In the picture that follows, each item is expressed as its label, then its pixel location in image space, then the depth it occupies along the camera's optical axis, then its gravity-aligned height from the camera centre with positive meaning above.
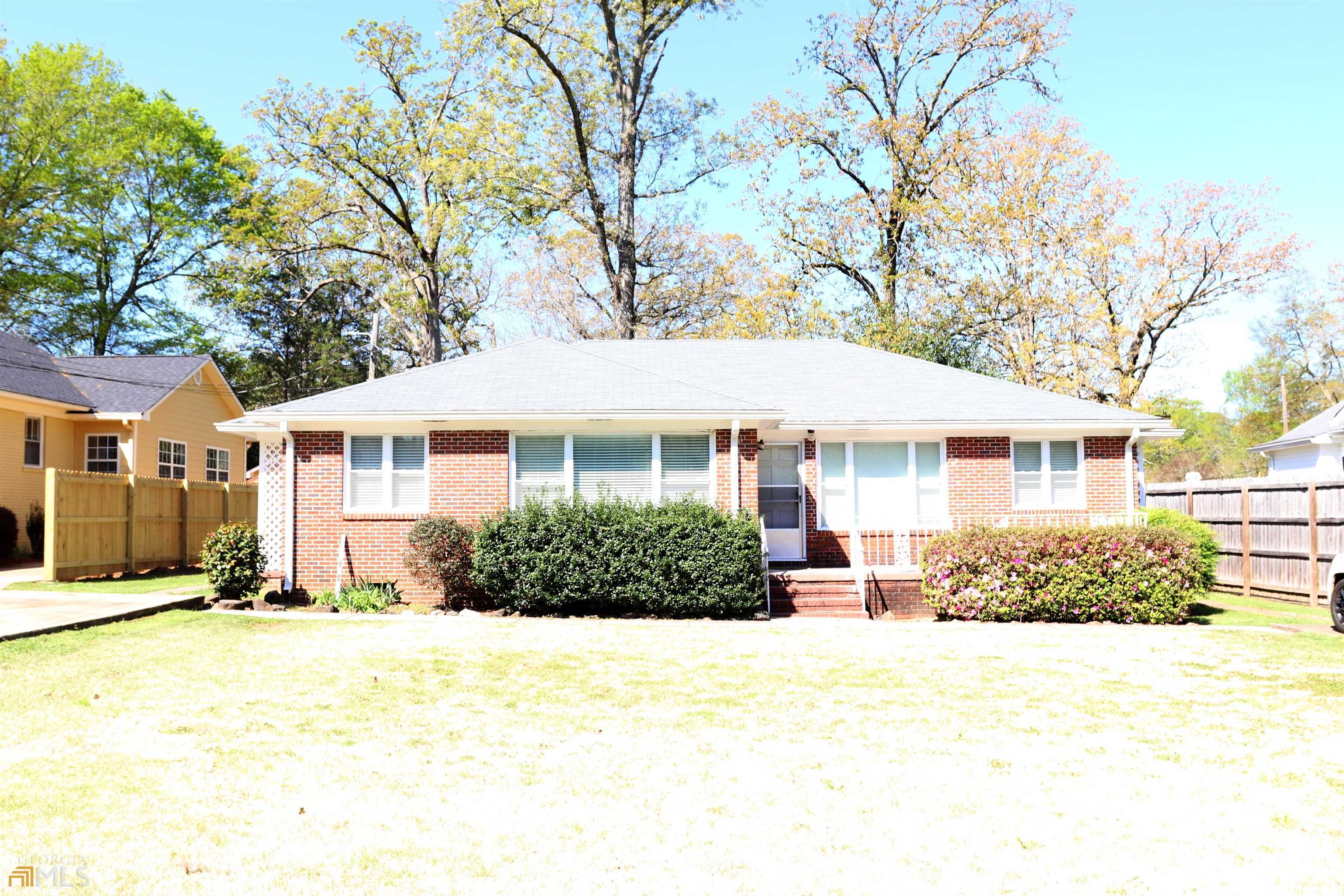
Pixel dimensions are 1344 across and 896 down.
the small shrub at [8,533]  21.02 -0.64
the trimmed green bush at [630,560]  13.84 -0.96
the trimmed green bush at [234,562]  15.07 -0.97
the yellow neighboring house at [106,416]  22.11 +2.17
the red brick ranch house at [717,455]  15.31 +0.65
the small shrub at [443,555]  14.56 -0.88
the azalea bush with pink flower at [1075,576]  13.84 -1.29
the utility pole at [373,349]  29.86 +4.96
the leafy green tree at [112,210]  36.09 +11.75
